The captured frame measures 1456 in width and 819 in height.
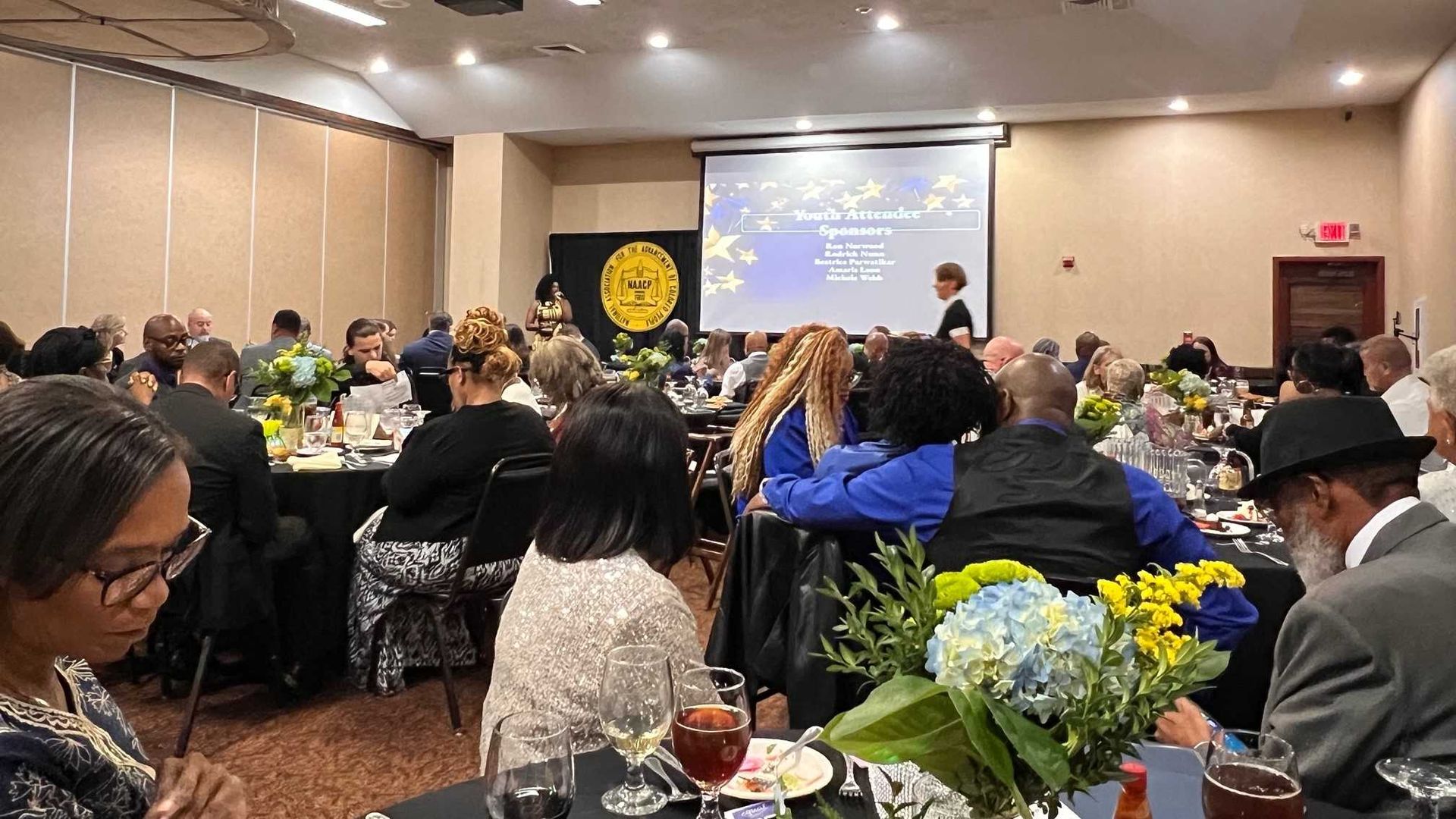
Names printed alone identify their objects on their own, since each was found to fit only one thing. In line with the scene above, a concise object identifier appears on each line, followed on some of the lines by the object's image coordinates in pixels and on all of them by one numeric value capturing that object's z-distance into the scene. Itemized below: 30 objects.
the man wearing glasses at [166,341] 4.92
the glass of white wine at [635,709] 1.23
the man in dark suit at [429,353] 7.73
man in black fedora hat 1.37
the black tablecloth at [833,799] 1.26
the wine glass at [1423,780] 1.14
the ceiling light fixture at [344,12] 9.66
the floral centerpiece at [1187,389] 5.41
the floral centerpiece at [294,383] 4.32
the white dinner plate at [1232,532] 3.05
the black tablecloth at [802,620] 2.51
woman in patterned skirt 3.53
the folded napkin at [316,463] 3.90
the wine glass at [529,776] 1.11
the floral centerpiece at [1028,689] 0.81
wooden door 10.73
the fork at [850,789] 1.30
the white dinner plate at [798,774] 1.28
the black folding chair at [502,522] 3.39
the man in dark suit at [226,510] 3.26
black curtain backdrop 13.62
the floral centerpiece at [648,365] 6.86
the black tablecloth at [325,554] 3.78
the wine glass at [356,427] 4.64
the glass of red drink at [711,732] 1.16
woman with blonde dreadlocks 3.70
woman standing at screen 8.80
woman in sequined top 1.71
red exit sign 10.66
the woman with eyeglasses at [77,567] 0.97
